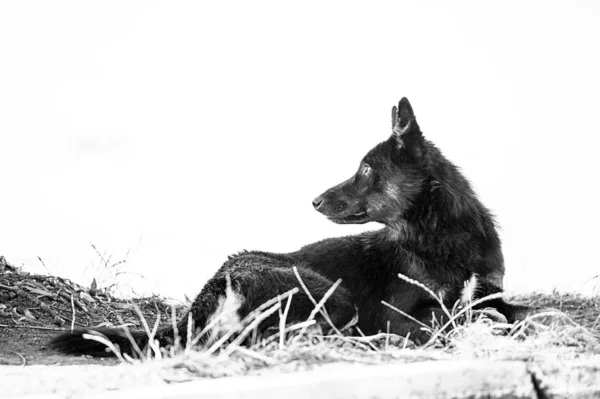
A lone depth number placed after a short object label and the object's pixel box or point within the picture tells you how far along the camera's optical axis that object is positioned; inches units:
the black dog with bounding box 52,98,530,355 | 368.5
